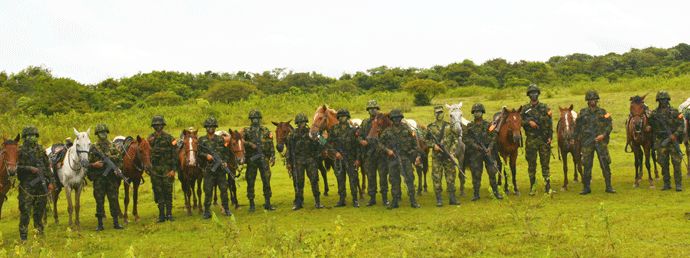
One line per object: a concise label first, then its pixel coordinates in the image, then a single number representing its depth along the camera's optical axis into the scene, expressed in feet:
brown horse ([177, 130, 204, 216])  34.40
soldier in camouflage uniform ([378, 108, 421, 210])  32.68
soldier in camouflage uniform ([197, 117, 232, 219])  33.17
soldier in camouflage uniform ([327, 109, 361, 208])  34.58
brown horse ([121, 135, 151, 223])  33.42
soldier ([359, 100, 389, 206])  33.63
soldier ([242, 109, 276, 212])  34.65
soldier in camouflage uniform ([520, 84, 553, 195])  34.35
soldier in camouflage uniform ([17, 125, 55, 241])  29.09
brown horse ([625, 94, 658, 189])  34.65
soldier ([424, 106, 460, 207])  33.19
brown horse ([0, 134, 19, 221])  28.12
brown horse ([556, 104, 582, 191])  34.78
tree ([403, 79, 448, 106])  101.86
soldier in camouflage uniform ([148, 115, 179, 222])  32.78
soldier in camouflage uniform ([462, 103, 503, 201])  34.30
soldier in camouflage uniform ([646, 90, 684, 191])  33.58
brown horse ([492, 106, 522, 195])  34.19
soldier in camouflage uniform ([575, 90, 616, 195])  33.37
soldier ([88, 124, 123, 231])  31.35
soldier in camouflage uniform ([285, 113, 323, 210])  34.50
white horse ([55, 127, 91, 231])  30.45
